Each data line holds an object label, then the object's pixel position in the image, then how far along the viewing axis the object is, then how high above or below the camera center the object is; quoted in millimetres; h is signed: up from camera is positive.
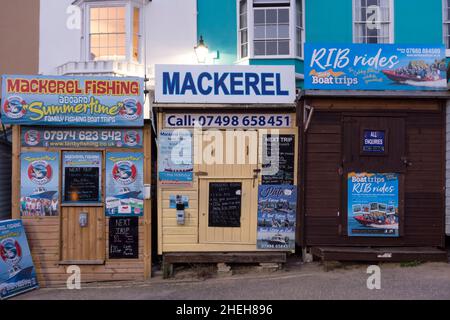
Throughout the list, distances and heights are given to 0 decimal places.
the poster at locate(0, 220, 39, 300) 7527 -1537
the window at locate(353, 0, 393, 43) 12781 +3584
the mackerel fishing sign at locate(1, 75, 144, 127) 8219 +1010
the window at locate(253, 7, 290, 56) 12539 +3277
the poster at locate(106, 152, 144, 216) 8469 -359
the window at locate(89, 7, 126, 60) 12906 +3273
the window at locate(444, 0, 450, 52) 12633 +3557
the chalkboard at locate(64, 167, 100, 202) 8492 -412
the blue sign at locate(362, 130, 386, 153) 8297 +360
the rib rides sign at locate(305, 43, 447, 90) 8305 +1589
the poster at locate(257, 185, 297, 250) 8422 -896
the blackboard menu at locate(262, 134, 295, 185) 8469 +109
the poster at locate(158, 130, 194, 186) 8430 +82
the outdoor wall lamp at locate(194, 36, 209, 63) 11625 +2585
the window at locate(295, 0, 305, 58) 12578 +3383
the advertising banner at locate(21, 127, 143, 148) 8391 +414
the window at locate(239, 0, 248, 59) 12680 +3342
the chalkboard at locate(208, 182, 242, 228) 8430 -683
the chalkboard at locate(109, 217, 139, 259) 8438 -1310
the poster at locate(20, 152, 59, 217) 8367 -362
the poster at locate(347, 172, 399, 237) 8289 -675
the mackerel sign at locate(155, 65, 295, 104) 8414 +1328
